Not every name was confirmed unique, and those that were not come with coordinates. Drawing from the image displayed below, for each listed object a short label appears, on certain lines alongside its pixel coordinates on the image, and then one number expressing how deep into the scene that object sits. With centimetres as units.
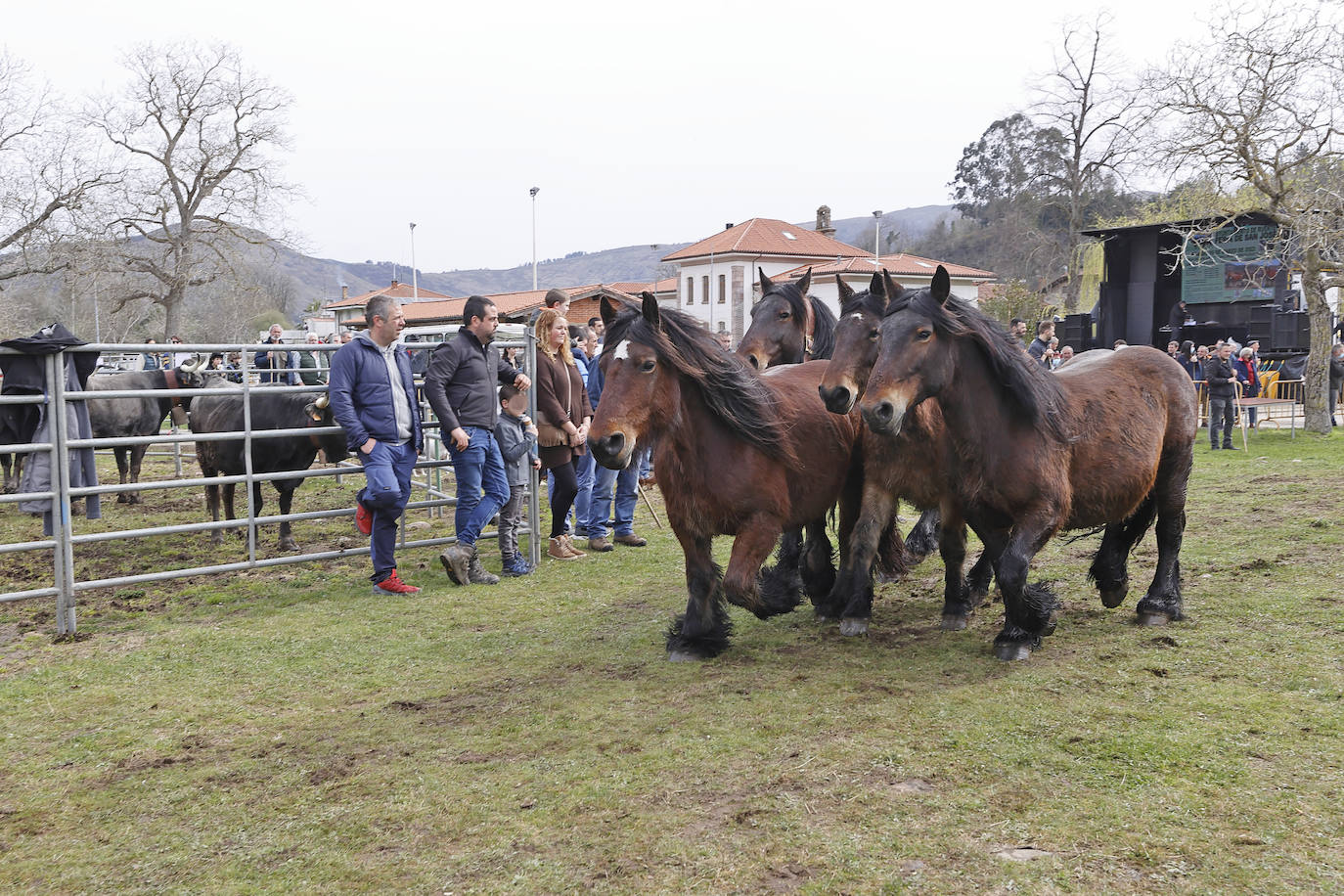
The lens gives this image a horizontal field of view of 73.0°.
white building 5528
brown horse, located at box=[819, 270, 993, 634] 473
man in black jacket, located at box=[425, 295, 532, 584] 670
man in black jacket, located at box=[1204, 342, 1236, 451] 1561
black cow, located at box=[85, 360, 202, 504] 1131
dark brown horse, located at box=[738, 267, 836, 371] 680
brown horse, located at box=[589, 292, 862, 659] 470
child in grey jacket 717
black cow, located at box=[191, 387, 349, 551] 827
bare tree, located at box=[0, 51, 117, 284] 3381
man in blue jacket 630
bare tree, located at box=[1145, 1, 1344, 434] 1584
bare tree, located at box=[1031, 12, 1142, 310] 3600
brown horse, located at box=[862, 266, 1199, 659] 441
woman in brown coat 751
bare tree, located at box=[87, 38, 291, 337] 4206
